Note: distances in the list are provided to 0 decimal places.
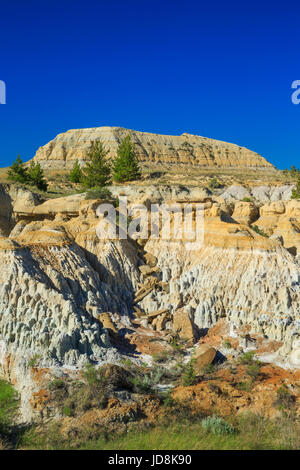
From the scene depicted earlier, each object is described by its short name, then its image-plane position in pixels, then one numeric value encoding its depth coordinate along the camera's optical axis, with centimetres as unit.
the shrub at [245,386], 1234
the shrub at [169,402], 1122
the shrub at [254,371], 1322
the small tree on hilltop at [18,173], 4509
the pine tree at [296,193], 4542
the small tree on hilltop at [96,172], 4759
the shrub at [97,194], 2902
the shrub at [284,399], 1113
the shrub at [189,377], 1281
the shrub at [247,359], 1453
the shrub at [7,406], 1005
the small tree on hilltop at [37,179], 4457
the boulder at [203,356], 1429
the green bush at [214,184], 5413
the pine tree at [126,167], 5075
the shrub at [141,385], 1206
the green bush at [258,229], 2730
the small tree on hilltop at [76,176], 5497
